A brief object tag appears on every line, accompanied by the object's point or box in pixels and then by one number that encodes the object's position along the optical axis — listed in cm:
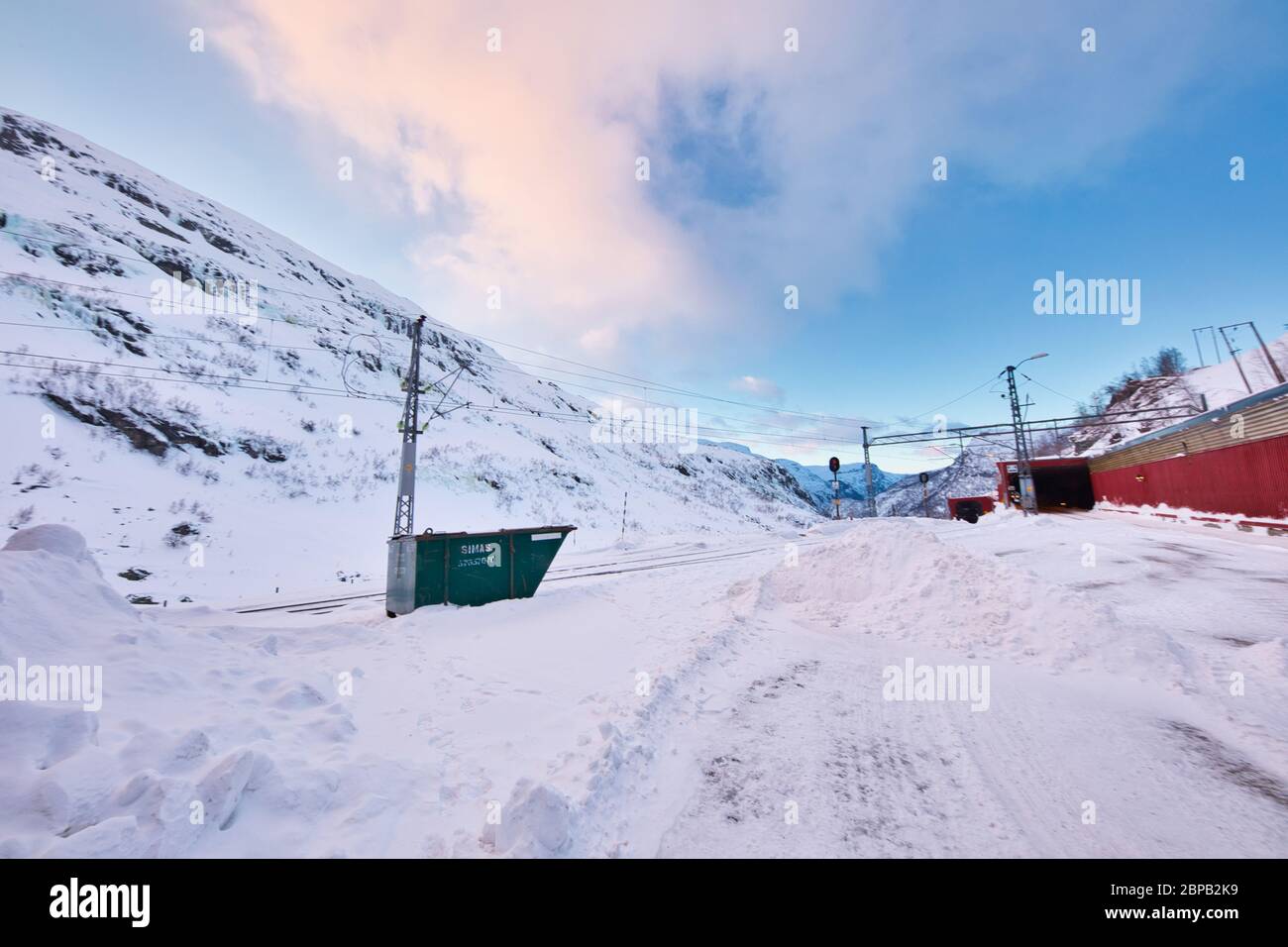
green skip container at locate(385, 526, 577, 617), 966
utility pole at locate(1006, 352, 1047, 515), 2683
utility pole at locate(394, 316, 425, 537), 1083
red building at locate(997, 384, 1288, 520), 1517
